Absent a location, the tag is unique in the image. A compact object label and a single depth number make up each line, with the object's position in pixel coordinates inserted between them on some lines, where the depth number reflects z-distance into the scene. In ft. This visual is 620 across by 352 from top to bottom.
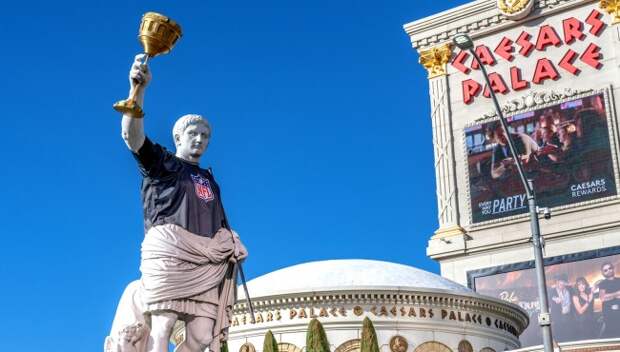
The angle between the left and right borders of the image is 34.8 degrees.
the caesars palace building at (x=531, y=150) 152.25
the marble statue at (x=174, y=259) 25.02
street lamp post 53.88
